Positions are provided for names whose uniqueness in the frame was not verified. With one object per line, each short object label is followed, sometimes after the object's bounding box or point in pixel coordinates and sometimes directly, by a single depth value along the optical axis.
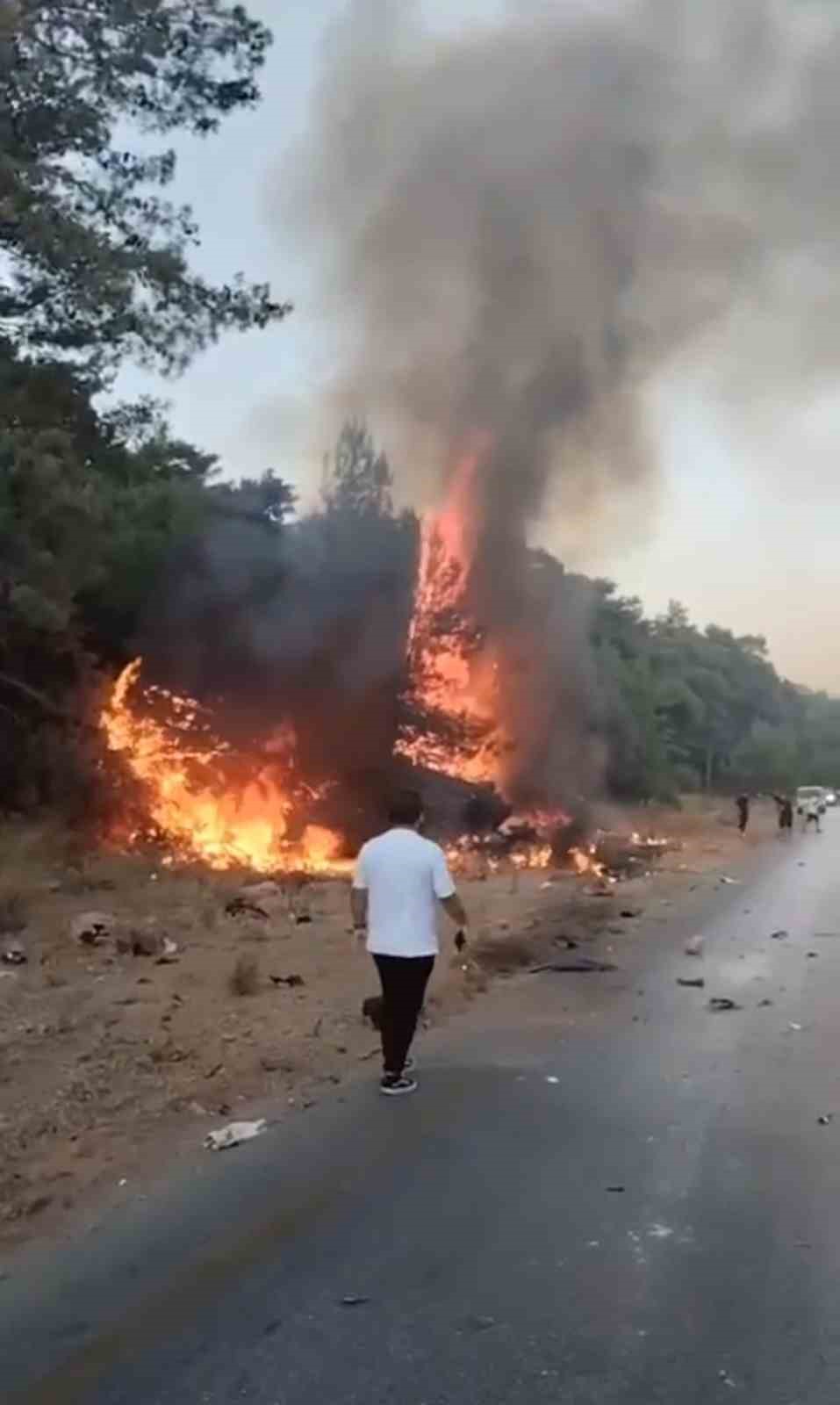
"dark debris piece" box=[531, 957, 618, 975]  11.36
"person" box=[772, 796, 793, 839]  41.03
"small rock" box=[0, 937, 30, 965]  11.51
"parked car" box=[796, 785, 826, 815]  53.53
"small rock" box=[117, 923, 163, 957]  11.95
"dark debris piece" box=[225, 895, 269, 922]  14.42
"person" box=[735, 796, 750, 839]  38.22
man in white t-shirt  6.89
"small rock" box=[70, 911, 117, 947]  12.54
